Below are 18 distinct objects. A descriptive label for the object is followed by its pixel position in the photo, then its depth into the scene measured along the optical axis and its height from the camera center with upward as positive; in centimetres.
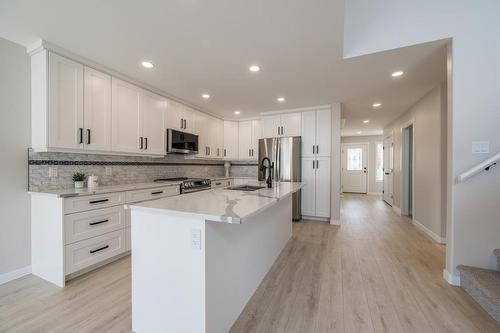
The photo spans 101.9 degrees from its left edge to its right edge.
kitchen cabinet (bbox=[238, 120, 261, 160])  513 +64
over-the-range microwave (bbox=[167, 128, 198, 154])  343 +39
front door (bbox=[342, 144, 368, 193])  841 -15
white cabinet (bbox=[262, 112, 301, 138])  441 +88
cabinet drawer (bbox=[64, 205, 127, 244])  199 -64
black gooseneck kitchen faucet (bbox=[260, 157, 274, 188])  253 -21
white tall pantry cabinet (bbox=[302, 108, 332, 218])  412 +5
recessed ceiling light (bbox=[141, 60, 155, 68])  244 +122
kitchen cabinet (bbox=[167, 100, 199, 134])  356 +86
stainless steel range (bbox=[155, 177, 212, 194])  340 -37
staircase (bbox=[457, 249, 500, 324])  156 -100
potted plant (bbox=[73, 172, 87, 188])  236 -18
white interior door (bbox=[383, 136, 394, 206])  567 -12
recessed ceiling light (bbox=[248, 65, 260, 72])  251 +121
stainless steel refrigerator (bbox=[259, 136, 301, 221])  425 +11
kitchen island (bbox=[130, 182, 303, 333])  119 -65
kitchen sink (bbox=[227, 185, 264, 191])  239 -29
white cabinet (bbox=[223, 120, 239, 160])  520 +59
